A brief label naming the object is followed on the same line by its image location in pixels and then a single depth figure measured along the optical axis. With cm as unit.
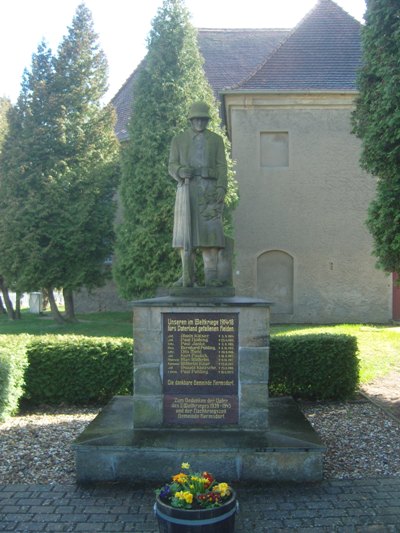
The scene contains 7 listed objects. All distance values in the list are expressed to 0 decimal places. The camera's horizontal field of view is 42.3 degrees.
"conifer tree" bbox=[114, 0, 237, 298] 1716
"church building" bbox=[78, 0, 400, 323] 1991
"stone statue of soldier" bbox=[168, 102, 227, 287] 664
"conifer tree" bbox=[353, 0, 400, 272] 822
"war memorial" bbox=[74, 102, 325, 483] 568
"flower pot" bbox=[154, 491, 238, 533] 407
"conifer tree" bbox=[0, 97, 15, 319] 2332
